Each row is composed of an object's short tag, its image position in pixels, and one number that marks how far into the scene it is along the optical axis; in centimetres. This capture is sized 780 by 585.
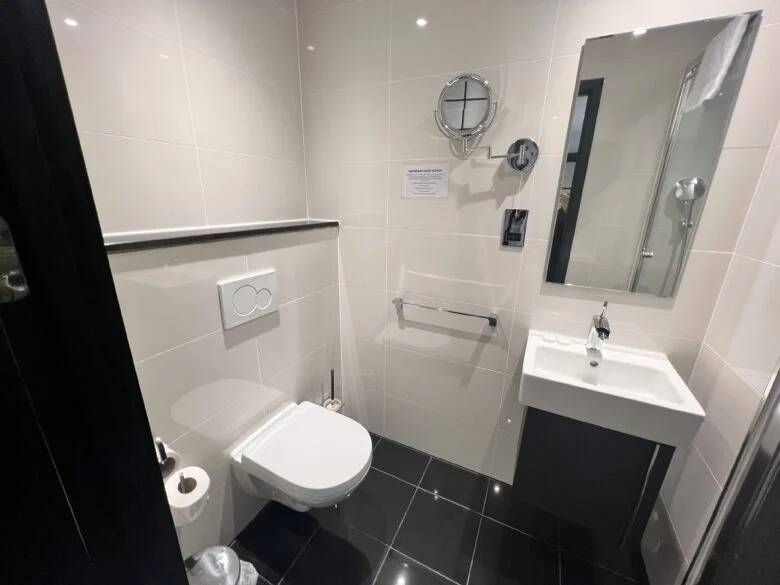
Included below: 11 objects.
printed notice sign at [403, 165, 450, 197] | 137
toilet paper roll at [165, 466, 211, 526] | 95
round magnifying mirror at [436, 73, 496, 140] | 121
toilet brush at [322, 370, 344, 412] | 173
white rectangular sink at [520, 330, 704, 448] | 96
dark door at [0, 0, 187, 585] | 32
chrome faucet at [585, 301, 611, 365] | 117
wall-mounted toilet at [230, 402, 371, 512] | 111
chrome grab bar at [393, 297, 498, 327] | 141
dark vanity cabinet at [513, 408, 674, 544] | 110
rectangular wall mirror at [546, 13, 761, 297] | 99
